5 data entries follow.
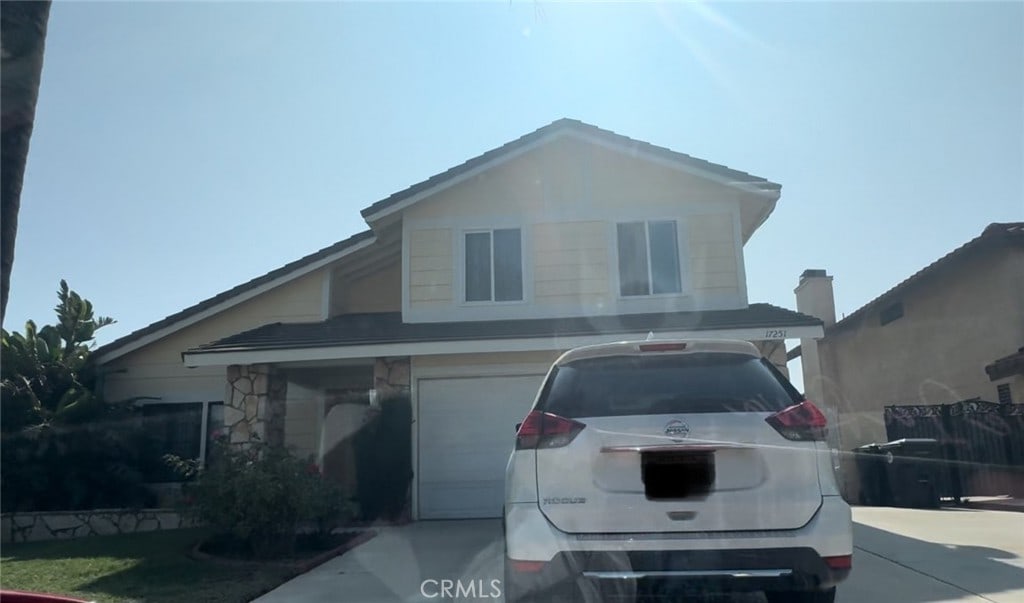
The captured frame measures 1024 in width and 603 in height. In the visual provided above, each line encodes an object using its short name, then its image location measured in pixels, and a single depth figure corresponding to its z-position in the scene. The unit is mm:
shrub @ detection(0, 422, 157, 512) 13469
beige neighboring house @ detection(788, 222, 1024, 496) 16328
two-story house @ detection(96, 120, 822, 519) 12453
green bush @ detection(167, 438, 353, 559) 9211
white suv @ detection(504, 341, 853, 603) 4312
